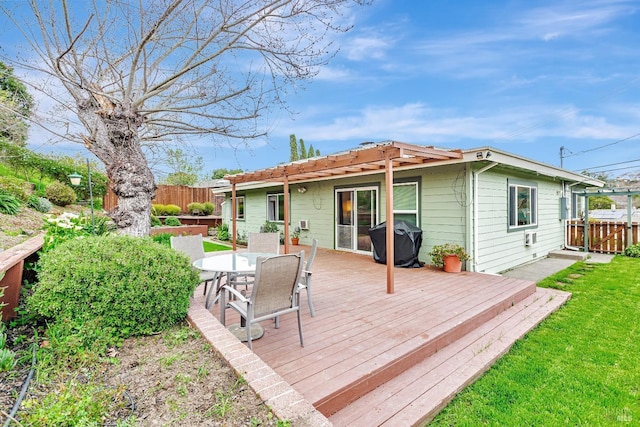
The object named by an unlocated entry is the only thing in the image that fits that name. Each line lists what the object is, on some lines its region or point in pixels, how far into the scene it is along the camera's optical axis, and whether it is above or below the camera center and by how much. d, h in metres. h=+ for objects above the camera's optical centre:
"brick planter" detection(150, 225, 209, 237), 11.94 -0.65
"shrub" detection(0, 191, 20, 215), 7.00 +0.27
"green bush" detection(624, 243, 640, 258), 8.85 -1.23
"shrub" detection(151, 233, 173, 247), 7.68 -0.63
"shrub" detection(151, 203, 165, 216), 15.84 +0.27
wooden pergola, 4.66 +0.99
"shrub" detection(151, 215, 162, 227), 13.42 -0.34
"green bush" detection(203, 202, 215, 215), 18.16 +0.34
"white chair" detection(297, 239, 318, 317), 3.60 -0.79
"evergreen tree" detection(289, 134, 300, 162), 29.17 +6.26
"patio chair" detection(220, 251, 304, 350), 2.62 -0.70
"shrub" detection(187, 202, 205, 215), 17.73 +0.33
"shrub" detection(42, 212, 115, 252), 3.64 -0.19
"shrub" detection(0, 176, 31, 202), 8.35 +0.78
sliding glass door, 8.15 -0.14
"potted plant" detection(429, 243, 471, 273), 6.06 -0.91
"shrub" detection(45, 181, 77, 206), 10.51 +0.76
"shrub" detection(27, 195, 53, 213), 8.73 +0.33
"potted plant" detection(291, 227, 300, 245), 10.62 -0.82
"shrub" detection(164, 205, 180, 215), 16.20 +0.27
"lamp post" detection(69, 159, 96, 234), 7.64 +0.92
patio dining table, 3.21 -0.60
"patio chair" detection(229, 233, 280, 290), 5.29 -0.51
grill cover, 6.49 -0.67
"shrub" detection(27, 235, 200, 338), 2.33 -0.58
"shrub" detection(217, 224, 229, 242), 13.24 -0.85
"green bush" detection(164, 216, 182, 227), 14.05 -0.37
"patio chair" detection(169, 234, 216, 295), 4.48 -0.47
